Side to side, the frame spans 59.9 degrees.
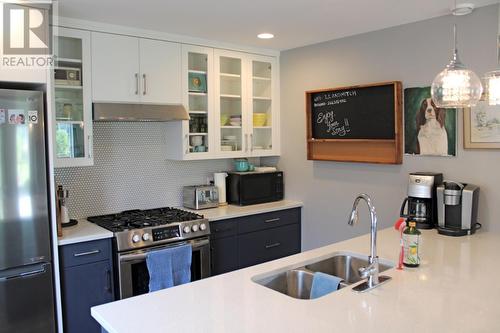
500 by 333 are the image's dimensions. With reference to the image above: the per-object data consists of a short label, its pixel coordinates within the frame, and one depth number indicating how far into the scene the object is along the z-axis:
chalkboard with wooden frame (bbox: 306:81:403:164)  3.34
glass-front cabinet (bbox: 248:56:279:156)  4.18
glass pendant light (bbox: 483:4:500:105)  1.98
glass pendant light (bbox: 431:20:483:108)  1.91
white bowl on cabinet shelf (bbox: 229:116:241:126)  4.03
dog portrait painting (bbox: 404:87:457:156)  3.05
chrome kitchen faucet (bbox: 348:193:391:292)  1.93
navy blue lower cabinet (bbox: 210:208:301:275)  3.56
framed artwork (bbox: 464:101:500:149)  2.82
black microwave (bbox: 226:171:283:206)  3.98
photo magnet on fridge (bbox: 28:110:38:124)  2.52
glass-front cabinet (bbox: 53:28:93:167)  3.00
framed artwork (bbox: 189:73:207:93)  3.70
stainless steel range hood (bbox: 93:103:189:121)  3.12
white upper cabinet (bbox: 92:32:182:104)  3.15
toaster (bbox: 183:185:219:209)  3.82
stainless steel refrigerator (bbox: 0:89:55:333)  2.44
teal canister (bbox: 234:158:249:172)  4.16
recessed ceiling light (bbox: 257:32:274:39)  3.55
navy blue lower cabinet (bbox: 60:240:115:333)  2.76
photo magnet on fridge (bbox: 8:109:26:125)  2.45
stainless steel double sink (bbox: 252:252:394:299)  2.17
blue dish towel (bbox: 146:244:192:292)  2.78
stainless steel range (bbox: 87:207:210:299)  2.93
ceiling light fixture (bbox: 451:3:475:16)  2.76
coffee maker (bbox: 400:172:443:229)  2.96
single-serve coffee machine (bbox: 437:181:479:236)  2.80
